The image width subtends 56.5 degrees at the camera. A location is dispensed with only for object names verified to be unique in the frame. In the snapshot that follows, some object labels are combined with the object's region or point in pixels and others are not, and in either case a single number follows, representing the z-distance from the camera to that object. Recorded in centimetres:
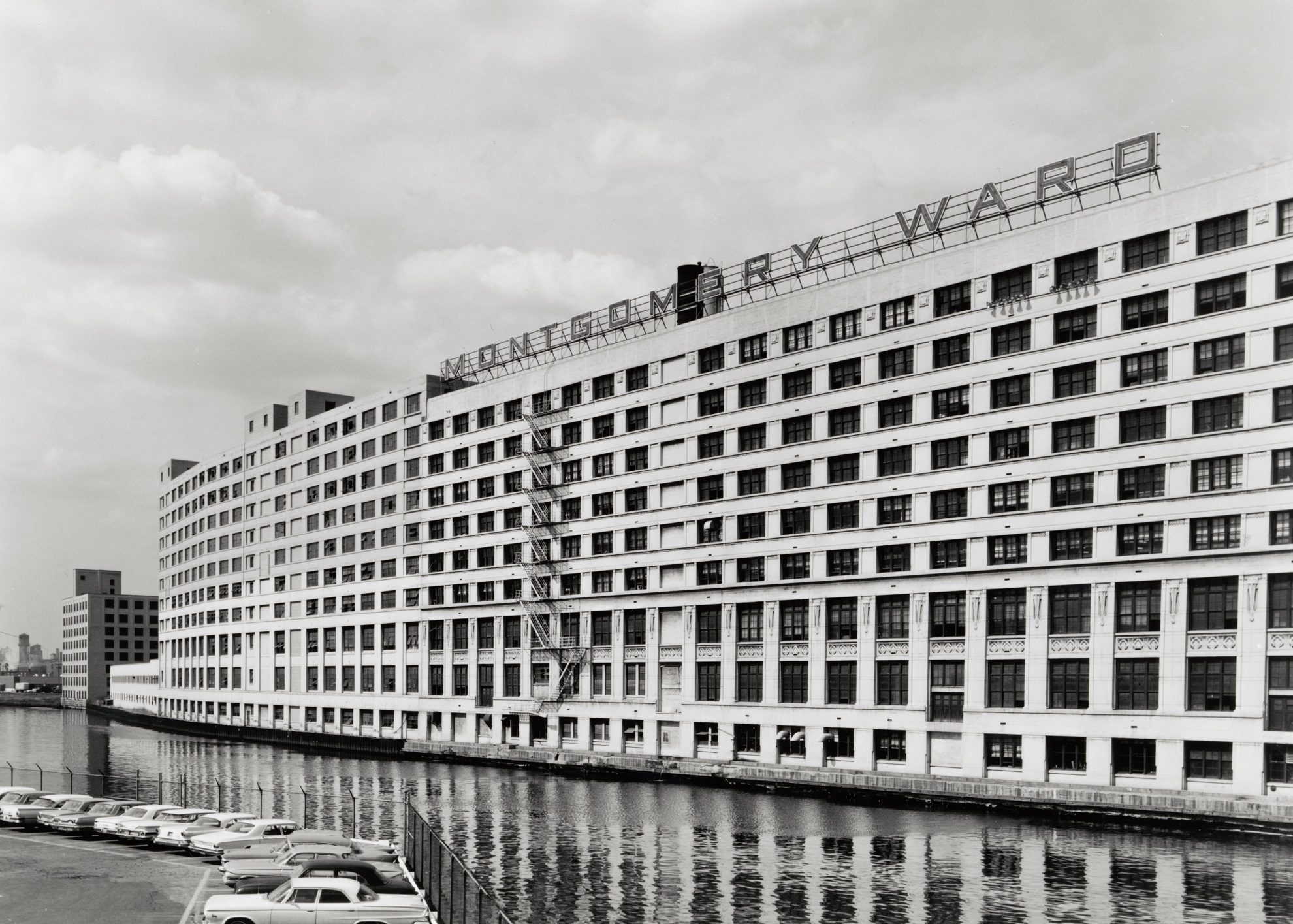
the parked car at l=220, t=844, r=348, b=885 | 3791
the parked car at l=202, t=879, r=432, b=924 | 3134
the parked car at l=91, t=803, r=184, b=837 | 5019
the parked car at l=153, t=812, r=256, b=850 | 4712
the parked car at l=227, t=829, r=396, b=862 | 4197
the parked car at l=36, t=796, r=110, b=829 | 5244
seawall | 6062
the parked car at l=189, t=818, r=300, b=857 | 4459
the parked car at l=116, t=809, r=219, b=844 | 4881
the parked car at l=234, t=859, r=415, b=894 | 3372
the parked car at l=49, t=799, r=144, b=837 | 5169
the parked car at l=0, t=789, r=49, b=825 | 5584
